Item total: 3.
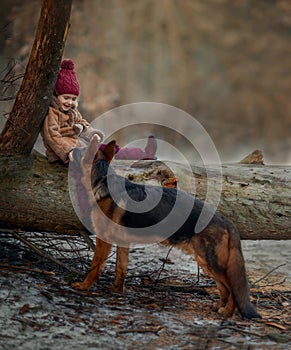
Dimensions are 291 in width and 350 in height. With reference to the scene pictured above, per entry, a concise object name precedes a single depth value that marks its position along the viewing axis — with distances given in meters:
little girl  9.23
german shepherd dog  8.00
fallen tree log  9.05
